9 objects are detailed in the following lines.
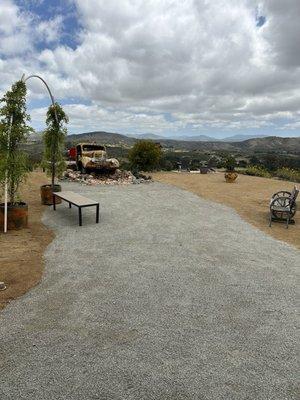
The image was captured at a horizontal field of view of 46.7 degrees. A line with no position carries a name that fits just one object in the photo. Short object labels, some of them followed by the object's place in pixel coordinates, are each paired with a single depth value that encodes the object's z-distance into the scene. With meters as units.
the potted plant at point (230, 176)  20.46
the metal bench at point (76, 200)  9.18
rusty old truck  20.33
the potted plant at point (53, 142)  12.02
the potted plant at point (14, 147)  8.45
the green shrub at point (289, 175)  23.20
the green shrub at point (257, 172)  25.70
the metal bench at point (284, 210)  10.05
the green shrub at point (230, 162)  23.29
